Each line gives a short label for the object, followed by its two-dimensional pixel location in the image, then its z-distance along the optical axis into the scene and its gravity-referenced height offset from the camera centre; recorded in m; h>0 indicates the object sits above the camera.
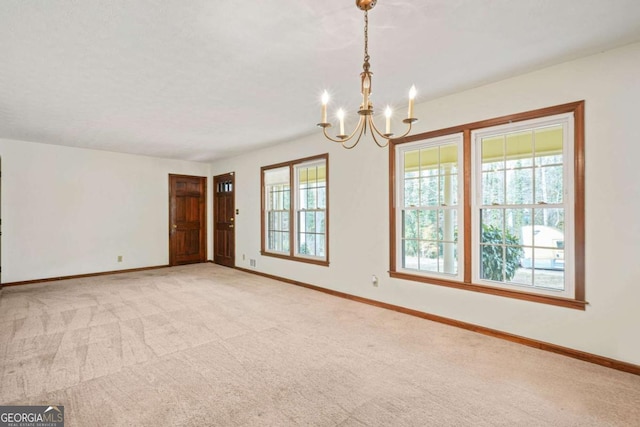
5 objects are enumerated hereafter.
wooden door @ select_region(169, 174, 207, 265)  7.25 -0.16
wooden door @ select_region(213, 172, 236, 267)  7.18 -0.18
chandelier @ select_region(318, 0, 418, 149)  1.89 +0.75
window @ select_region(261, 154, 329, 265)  5.16 +0.04
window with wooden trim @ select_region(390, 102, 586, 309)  2.78 +0.05
